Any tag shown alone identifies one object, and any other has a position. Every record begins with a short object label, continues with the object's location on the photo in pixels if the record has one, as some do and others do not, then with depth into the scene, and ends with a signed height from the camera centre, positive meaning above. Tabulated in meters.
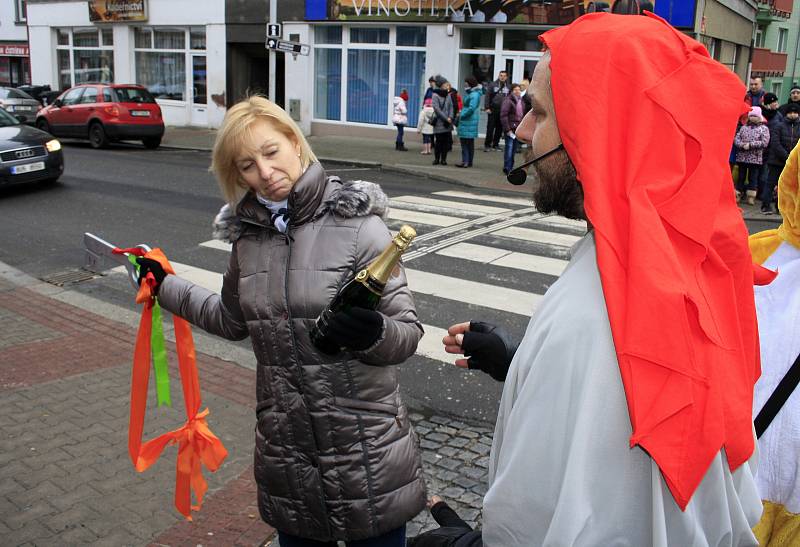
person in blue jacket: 16.42 -0.64
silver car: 23.92 -0.91
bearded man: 1.34 -0.43
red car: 19.31 -0.95
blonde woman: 2.36 -0.85
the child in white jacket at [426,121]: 17.75 -0.76
